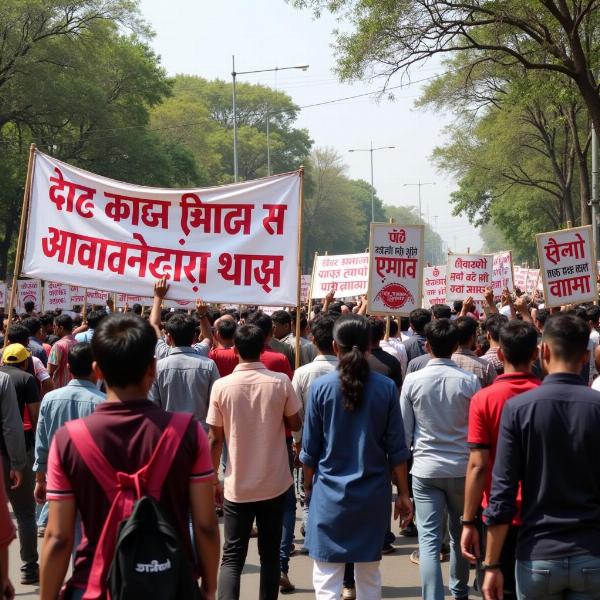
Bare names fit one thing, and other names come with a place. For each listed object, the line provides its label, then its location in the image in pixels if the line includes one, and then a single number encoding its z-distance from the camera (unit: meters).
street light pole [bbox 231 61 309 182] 41.07
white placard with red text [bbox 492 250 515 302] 19.05
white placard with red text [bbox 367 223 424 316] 10.82
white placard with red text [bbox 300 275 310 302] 24.34
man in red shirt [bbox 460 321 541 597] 4.36
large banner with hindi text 7.52
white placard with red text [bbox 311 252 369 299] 16.88
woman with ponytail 4.89
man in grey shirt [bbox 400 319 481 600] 5.74
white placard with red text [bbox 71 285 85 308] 19.36
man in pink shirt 5.46
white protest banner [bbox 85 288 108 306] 18.99
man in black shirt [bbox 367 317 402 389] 6.83
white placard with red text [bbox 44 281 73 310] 19.14
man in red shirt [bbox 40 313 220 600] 3.20
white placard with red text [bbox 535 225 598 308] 11.81
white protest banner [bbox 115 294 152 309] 20.60
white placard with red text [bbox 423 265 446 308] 19.05
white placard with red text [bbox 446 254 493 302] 16.94
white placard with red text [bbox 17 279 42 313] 20.64
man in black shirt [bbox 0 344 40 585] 6.76
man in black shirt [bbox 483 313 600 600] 3.61
